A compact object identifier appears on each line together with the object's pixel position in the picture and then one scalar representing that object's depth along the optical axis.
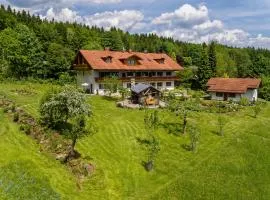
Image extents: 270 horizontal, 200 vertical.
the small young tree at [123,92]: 35.36
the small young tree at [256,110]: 33.84
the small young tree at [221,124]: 28.38
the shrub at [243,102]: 38.79
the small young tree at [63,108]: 22.83
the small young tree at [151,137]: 22.08
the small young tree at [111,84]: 37.21
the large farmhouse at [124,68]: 39.73
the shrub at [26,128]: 22.39
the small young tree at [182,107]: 27.78
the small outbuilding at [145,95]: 33.51
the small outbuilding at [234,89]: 41.67
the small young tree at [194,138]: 25.03
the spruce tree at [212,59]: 51.26
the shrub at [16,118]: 23.88
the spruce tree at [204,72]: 50.16
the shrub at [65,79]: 45.15
